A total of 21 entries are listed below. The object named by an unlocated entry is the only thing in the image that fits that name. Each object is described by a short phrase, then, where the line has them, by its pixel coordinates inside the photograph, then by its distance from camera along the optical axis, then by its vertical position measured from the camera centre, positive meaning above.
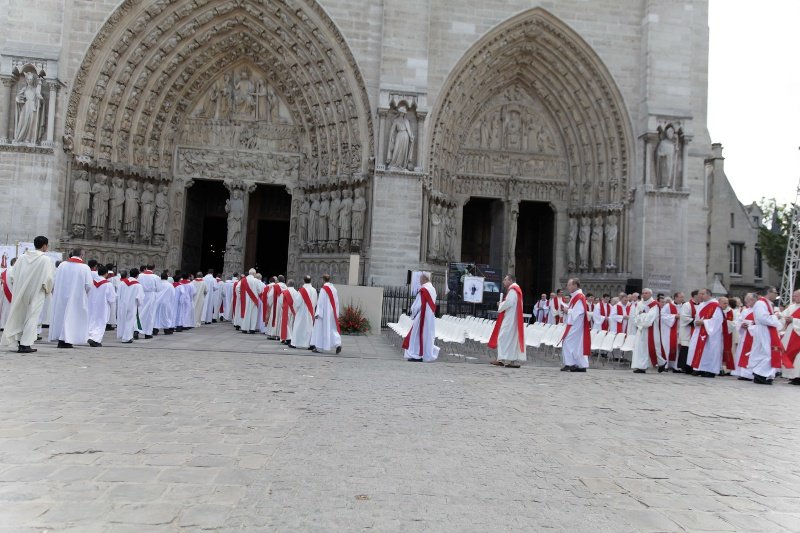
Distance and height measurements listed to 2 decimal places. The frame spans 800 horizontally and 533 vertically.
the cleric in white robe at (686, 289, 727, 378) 12.36 -0.82
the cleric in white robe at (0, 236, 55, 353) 9.63 -0.40
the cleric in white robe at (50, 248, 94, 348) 10.79 -0.43
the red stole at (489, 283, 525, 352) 11.71 -0.51
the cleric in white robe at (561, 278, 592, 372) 11.49 -0.71
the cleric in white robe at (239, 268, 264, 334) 16.81 -0.49
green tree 34.53 +3.41
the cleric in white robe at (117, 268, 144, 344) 12.39 -0.71
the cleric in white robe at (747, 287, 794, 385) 11.69 -0.72
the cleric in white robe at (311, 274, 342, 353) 12.29 -0.74
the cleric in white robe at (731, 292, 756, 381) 12.17 -0.63
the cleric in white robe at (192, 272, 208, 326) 18.83 -0.59
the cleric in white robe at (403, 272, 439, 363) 11.78 -0.79
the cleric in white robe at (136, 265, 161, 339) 13.66 -0.53
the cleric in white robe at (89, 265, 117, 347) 11.35 -0.64
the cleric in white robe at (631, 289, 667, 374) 12.26 -0.79
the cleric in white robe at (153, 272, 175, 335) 14.42 -0.76
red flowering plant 16.66 -0.93
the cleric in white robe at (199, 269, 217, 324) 19.41 -0.67
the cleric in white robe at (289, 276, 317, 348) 12.88 -0.81
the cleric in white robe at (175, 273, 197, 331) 16.38 -0.70
